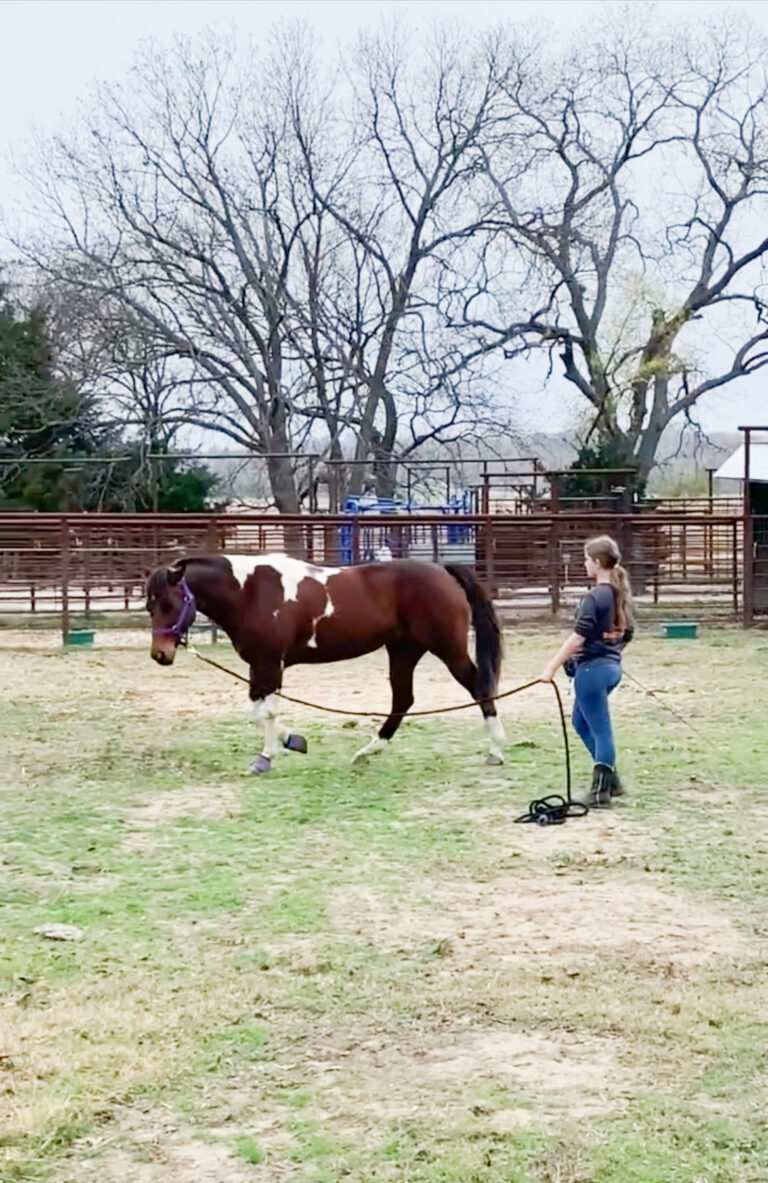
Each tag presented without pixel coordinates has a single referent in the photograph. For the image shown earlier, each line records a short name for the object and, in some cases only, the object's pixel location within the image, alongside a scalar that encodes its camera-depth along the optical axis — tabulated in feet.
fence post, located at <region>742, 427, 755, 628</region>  62.54
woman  24.32
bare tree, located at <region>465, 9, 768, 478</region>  97.09
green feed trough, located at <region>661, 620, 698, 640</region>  57.88
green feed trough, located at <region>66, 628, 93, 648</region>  56.29
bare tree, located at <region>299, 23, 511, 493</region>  95.91
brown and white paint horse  28.91
